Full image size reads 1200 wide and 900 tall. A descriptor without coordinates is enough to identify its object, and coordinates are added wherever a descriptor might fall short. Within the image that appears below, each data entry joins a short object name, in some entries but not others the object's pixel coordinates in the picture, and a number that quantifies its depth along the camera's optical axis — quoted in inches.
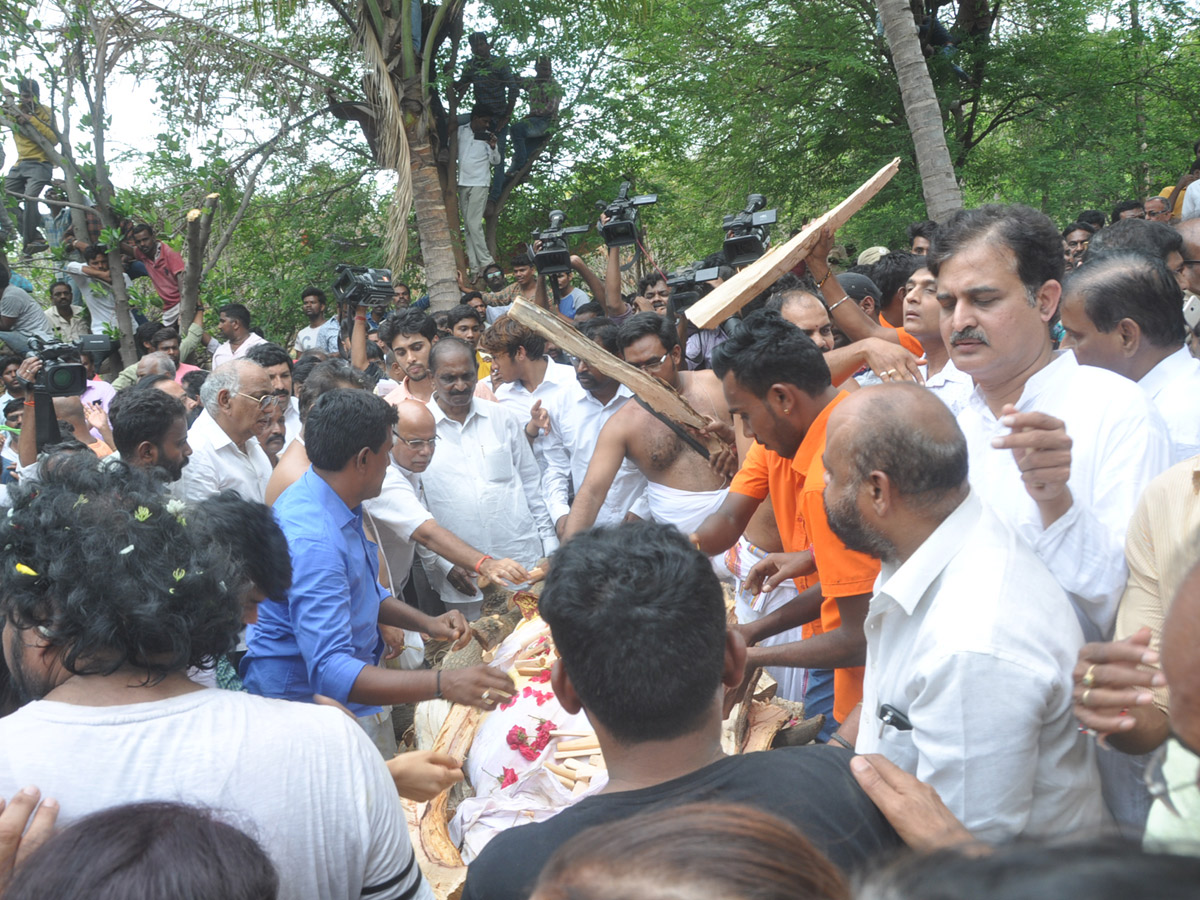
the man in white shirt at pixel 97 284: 301.6
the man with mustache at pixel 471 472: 218.8
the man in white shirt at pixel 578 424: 222.7
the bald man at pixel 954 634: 67.9
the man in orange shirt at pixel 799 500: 102.1
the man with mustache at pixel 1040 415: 85.9
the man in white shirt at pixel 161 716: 65.1
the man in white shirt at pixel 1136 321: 120.6
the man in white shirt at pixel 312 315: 395.2
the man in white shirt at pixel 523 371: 251.0
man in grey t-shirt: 347.3
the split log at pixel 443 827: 105.1
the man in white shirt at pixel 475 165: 481.1
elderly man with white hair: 186.1
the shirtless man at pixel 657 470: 181.9
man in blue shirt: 111.6
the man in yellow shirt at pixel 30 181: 359.6
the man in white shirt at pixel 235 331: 325.7
